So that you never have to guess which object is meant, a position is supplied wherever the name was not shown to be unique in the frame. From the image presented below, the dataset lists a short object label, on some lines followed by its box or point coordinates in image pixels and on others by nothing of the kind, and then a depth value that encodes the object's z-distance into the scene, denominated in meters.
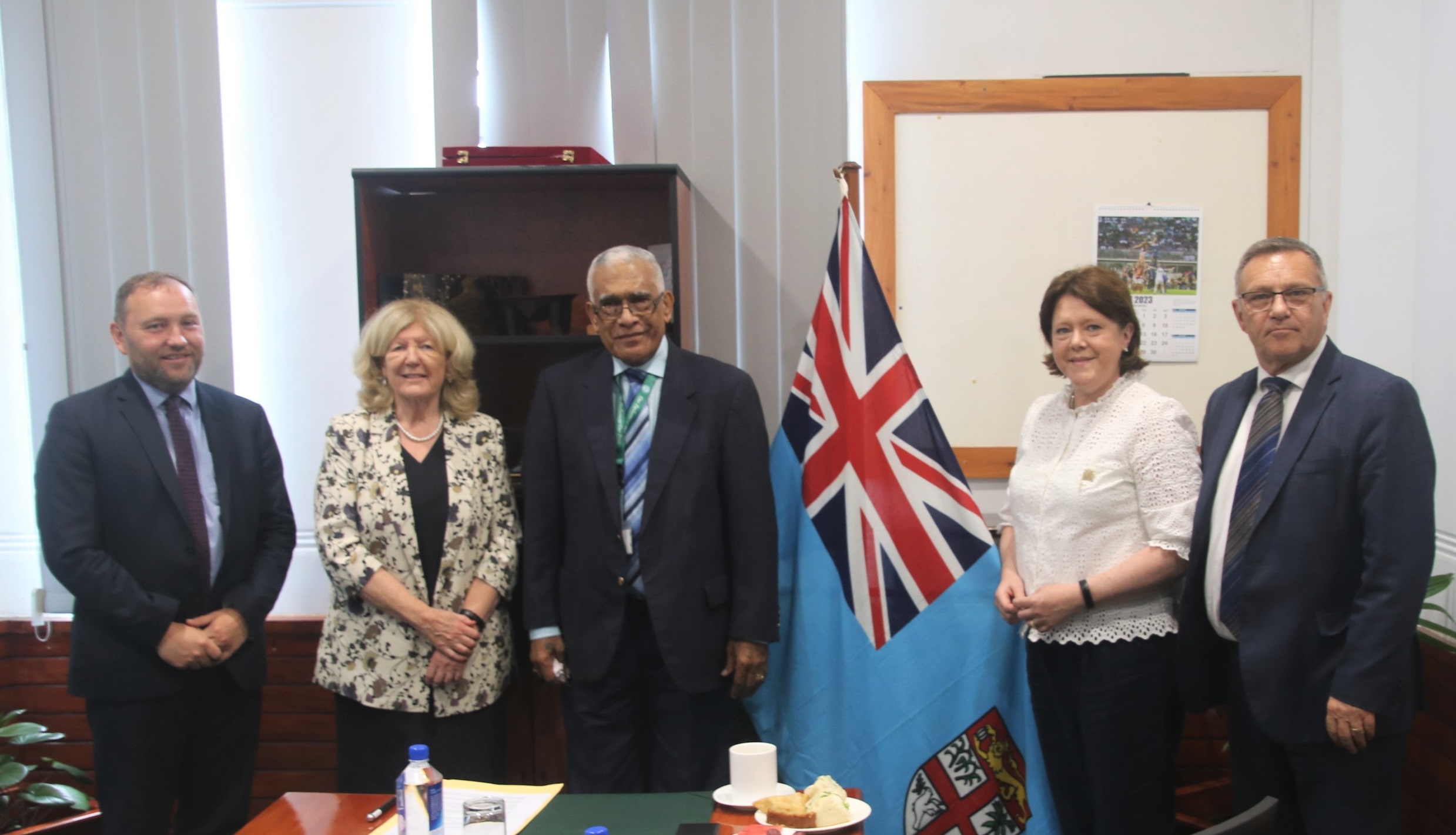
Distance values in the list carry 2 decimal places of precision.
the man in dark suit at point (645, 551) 2.18
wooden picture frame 2.79
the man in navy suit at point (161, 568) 2.13
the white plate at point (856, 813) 1.42
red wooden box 2.63
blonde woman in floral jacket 2.19
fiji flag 2.30
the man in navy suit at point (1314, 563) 1.68
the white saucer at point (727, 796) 1.49
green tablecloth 1.46
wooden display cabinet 2.84
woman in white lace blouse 1.98
